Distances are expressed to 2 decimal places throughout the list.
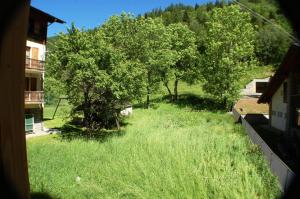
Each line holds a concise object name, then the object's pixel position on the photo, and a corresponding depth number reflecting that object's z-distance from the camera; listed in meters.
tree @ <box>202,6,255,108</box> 24.39
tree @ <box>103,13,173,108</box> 25.01
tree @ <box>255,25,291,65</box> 37.83
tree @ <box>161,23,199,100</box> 29.75
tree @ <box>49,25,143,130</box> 13.89
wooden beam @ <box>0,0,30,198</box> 1.48
